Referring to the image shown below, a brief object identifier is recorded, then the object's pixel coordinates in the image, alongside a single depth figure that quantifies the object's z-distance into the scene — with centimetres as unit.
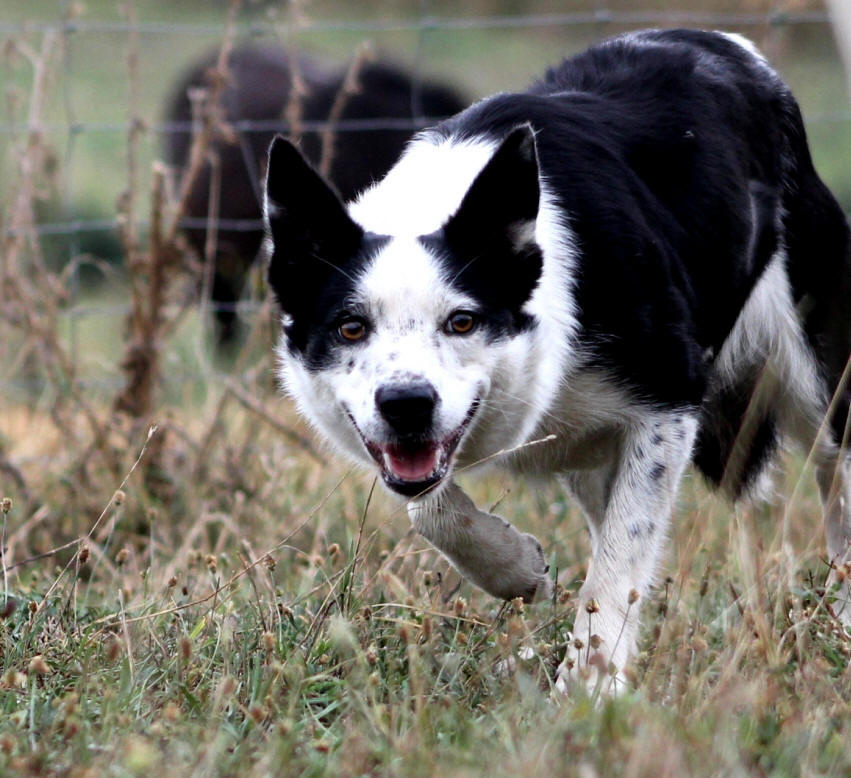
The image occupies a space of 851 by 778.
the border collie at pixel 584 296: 665
